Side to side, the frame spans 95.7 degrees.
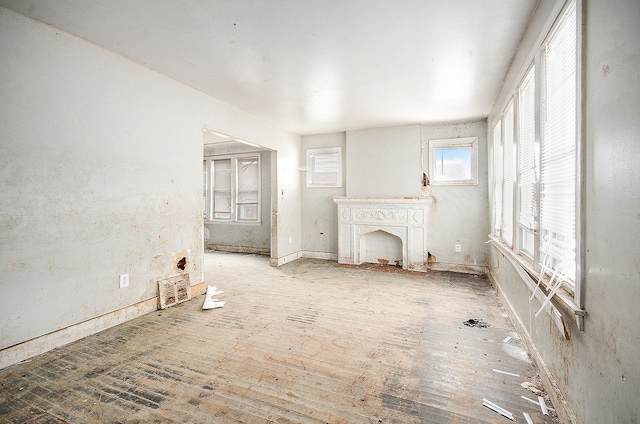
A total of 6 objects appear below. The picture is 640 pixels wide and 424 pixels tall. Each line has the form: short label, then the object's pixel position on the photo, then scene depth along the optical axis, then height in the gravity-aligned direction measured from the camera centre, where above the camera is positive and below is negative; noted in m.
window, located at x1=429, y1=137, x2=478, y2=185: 5.15 +0.83
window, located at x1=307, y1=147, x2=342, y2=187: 6.14 +0.87
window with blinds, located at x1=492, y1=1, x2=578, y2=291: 1.62 +0.35
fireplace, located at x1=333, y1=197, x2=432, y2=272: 5.23 -0.44
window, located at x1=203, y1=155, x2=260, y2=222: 7.30 +0.49
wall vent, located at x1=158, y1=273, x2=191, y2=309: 3.30 -0.98
